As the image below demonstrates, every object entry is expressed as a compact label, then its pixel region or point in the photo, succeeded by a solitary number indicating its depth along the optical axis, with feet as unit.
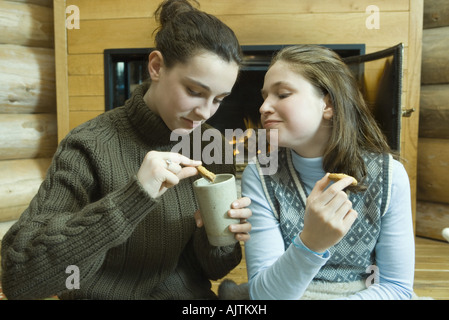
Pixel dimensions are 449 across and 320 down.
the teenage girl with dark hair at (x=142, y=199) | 1.87
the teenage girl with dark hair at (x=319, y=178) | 2.17
